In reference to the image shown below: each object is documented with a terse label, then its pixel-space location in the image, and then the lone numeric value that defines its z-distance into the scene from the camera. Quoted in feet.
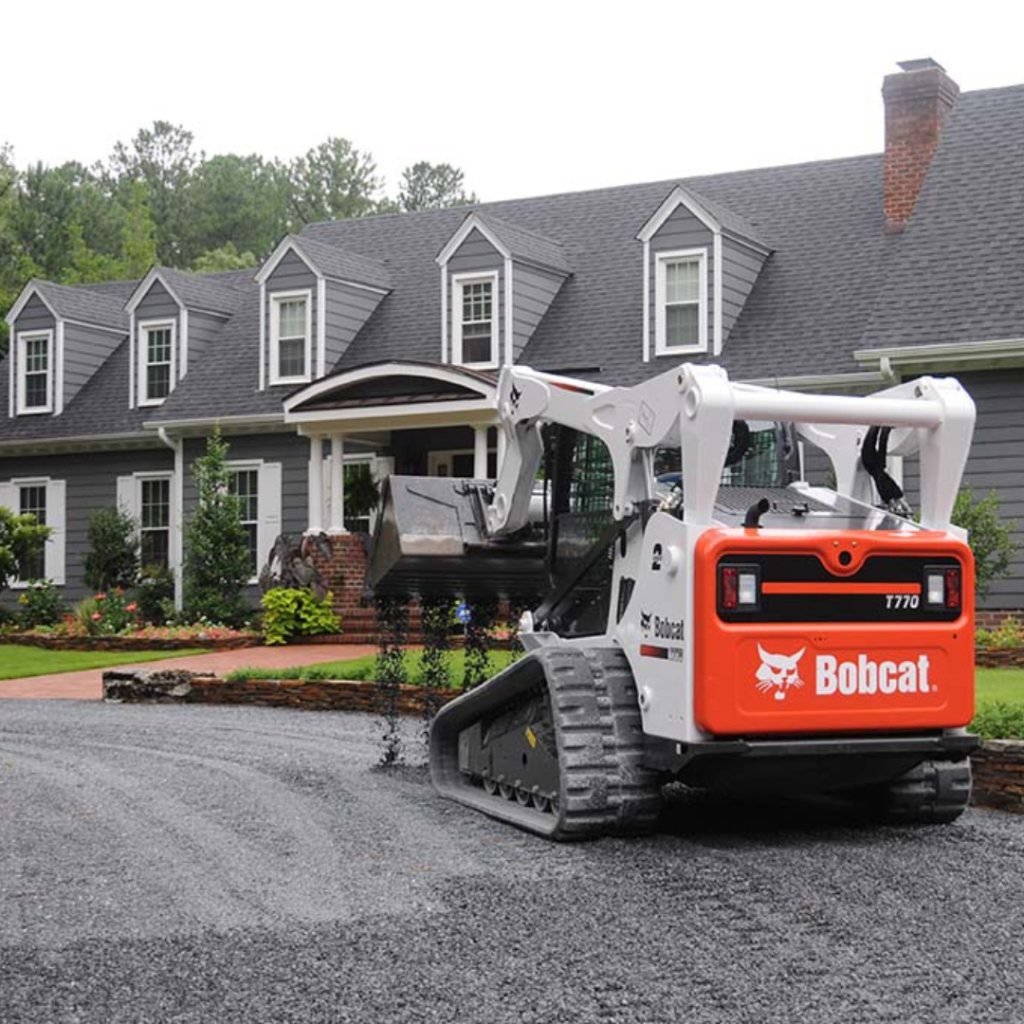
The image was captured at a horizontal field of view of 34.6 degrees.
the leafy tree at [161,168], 222.28
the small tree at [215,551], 82.53
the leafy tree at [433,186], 218.79
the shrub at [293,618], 74.95
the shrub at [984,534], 59.16
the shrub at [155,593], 87.69
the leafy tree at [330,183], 220.64
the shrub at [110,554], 91.35
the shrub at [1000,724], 31.76
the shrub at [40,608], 88.69
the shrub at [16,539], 84.07
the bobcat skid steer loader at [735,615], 25.84
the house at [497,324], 67.92
